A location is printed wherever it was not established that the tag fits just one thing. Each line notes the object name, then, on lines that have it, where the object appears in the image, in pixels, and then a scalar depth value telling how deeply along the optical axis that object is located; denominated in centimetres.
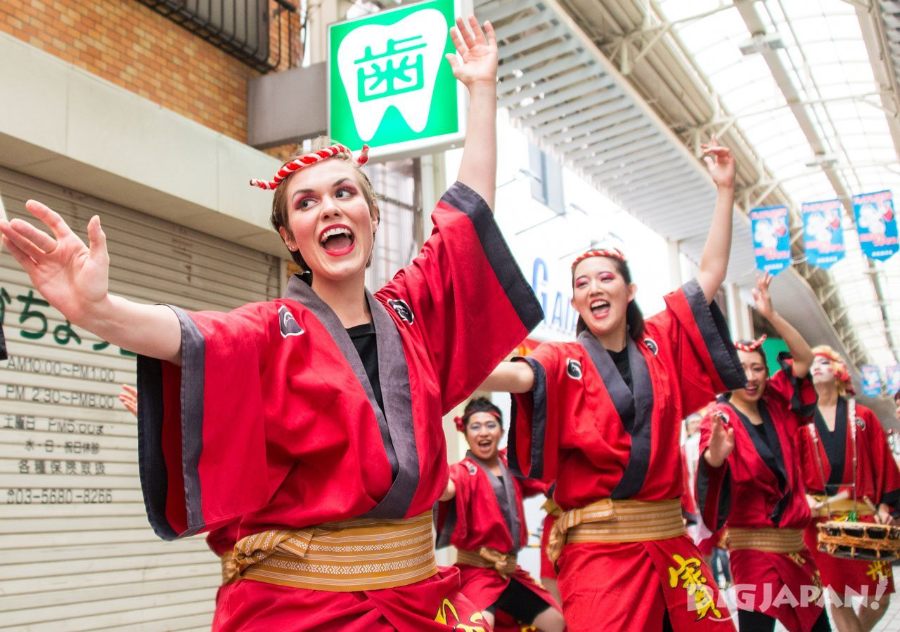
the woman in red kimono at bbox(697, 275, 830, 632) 495
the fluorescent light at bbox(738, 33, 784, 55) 1174
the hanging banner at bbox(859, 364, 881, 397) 3042
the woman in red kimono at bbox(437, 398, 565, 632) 566
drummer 603
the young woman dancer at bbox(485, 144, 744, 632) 336
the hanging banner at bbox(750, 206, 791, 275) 1498
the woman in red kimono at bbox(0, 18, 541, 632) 184
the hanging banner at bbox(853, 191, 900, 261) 1397
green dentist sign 686
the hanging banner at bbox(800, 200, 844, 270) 1516
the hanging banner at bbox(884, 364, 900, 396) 2838
